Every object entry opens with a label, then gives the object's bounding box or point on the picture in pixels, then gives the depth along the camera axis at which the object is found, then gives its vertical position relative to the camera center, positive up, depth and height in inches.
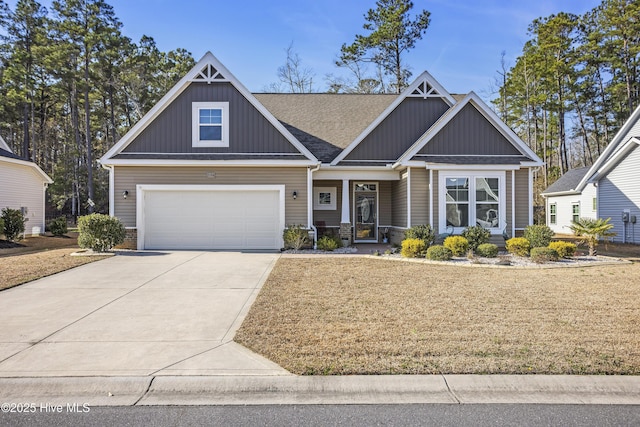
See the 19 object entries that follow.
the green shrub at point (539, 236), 482.6 -25.8
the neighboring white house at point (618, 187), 687.7 +55.5
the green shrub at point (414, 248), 474.0 -40.1
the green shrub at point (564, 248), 458.3 -38.3
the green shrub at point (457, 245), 475.5 -35.9
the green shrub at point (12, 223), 652.7 -13.8
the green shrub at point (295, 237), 542.0 -30.2
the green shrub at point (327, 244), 546.9 -40.3
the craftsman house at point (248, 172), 552.1 +60.2
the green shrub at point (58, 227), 820.6 -25.5
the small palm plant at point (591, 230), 512.4 -19.2
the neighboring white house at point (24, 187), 760.3 +56.5
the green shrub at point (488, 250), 463.5 -41.4
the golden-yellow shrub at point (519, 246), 471.5 -37.1
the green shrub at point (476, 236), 502.9 -26.7
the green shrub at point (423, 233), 511.2 -23.7
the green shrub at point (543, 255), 440.5 -44.5
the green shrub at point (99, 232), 493.7 -21.6
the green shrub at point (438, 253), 453.4 -44.3
